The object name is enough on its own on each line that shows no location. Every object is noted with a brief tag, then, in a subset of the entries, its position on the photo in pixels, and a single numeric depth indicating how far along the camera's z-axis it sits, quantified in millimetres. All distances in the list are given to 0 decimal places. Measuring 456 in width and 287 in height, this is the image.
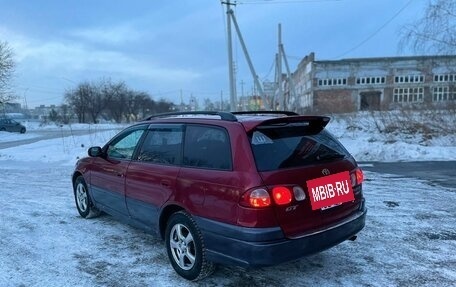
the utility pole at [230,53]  23594
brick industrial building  70062
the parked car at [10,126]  42656
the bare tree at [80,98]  65712
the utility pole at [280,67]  32156
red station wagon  3363
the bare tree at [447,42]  16878
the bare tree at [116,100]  70562
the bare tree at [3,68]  35438
